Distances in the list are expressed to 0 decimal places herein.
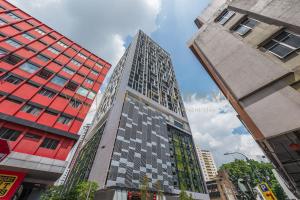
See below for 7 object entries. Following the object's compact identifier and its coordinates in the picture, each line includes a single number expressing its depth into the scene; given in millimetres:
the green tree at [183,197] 24000
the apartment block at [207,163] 131800
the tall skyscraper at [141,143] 25323
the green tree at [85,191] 19731
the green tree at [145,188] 22312
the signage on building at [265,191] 10648
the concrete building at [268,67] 6750
